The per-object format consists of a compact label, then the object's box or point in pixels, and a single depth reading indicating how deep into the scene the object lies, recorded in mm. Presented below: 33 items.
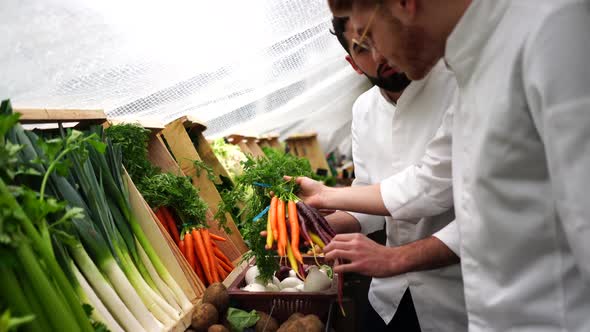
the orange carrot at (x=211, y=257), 2689
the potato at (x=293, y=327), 1890
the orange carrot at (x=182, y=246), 2739
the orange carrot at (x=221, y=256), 2875
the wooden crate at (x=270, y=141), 7190
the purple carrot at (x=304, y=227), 2194
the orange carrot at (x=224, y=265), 2883
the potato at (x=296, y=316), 2041
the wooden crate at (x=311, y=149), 8172
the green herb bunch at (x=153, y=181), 2615
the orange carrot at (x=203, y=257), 2668
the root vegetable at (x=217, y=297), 2096
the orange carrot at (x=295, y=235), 2178
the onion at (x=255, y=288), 2295
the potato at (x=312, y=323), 1896
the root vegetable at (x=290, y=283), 2572
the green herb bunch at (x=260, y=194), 2391
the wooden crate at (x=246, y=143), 5510
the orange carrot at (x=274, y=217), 2168
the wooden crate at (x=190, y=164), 3275
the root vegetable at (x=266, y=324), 2063
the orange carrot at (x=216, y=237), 2965
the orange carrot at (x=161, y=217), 2834
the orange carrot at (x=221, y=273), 2771
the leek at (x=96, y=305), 1636
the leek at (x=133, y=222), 2139
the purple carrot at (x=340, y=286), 2048
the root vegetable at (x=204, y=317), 1973
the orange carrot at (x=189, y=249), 2674
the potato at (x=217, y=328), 1914
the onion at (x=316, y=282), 2312
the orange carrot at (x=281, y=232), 2135
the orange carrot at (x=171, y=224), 2854
